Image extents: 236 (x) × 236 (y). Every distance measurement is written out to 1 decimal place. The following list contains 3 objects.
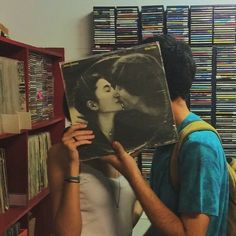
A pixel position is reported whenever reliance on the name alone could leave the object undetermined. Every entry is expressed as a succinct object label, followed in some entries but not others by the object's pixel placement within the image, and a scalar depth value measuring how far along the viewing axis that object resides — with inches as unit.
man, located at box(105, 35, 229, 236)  35.9
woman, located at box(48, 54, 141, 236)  39.4
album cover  37.9
